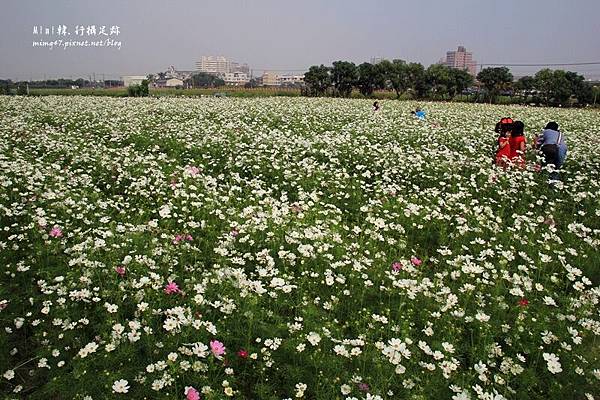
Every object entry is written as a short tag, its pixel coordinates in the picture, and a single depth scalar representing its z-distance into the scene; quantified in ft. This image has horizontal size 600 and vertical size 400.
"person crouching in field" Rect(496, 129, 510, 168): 24.63
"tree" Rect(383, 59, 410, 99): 158.10
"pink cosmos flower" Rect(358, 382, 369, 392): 8.02
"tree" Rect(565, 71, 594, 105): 131.23
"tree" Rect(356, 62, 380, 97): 164.86
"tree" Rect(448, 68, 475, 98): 149.18
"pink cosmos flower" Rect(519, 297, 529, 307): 10.93
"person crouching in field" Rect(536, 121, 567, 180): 24.52
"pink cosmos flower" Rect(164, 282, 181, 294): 10.04
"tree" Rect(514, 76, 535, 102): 141.18
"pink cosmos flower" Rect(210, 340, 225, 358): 8.14
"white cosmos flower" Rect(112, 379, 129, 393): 7.32
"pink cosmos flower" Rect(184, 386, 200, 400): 7.12
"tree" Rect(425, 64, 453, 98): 148.46
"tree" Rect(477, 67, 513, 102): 149.18
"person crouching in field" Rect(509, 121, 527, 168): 26.00
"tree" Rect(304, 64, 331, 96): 171.08
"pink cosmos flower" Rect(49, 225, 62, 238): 12.52
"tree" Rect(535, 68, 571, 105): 127.54
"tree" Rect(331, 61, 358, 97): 168.04
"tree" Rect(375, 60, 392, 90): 160.68
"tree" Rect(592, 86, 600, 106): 130.49
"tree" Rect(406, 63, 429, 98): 153.28
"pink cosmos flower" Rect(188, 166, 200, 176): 20.46
